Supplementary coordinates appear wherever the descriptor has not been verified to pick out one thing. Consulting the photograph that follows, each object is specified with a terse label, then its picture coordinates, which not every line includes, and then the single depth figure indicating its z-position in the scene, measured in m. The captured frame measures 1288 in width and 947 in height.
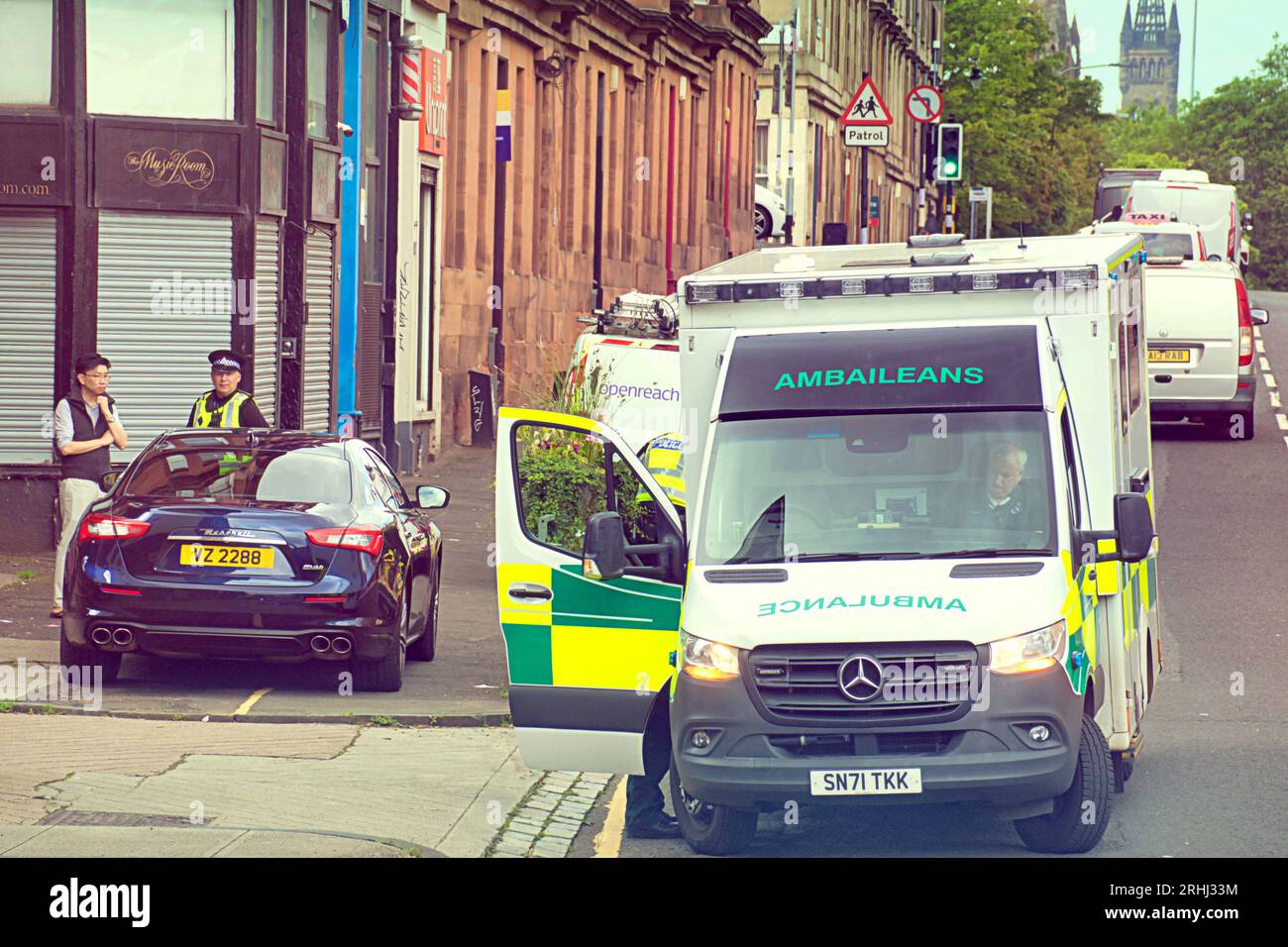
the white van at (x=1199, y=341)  27.20
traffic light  35.75
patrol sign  30.28
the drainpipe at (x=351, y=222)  24.03
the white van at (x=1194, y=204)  46.62
